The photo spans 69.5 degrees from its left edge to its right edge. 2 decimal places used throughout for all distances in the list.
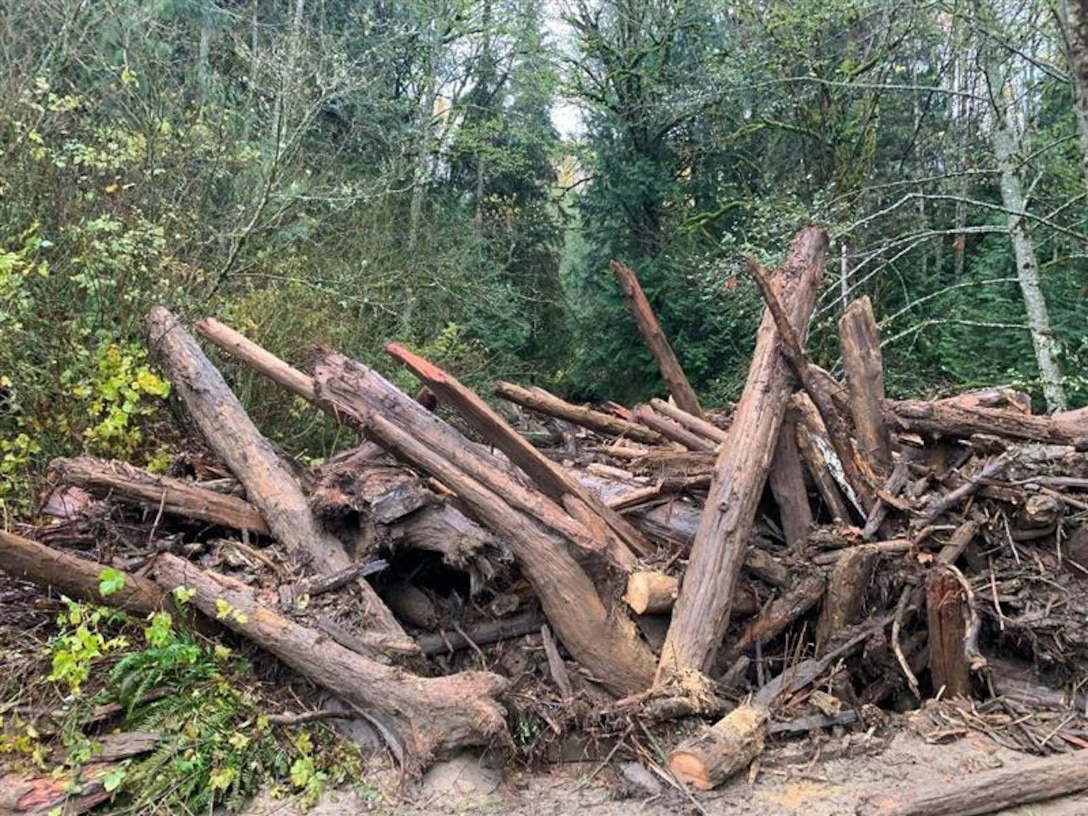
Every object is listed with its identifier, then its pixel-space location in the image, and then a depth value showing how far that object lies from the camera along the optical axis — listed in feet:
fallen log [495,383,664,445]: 21.86
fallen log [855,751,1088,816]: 9.62
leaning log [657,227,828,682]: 12.60
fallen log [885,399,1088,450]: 14.19
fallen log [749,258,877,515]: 14.88
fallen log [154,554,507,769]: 10.84
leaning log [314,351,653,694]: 12.62
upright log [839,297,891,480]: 15.46
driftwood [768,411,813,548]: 15.07
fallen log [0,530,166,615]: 11.05
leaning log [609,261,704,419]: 23.97
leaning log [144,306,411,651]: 13.57
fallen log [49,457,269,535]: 13.78
